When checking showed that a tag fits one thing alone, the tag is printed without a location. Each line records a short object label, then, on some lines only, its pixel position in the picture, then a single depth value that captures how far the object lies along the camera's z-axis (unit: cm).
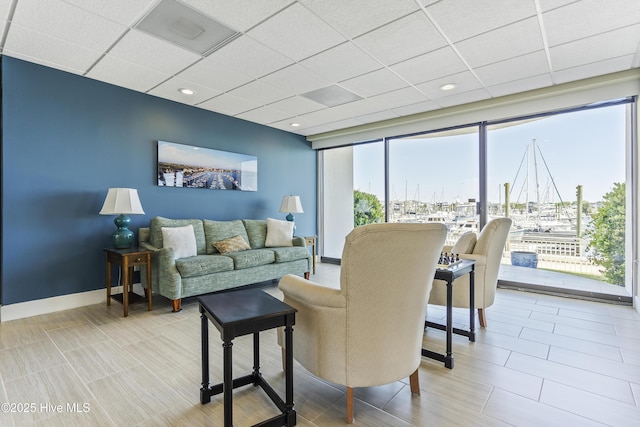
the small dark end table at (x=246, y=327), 140
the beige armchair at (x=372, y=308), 147
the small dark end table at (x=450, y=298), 217
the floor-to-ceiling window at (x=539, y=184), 376
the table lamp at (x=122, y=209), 338
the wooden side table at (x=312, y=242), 547
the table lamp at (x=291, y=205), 547
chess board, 233
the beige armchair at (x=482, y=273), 274
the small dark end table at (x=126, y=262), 319
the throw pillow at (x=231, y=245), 417
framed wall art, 424
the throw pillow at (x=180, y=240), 366
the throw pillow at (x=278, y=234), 481
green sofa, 336
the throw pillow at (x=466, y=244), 292
